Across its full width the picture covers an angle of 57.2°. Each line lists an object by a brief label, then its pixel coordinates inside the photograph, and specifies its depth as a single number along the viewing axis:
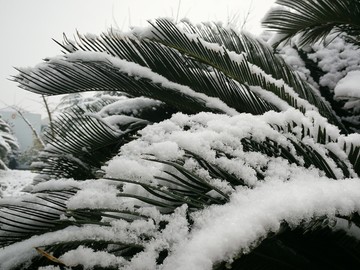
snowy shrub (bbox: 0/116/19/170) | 9.20
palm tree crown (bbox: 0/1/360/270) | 0.57
